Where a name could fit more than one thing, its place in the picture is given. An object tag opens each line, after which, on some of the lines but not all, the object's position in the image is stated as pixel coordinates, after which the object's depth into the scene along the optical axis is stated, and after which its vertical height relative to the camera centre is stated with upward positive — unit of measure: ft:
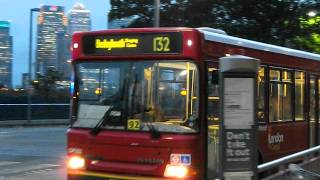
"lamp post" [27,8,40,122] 135.95 +12.51
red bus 28.09 +0.15
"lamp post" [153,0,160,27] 75.46 +11.54
